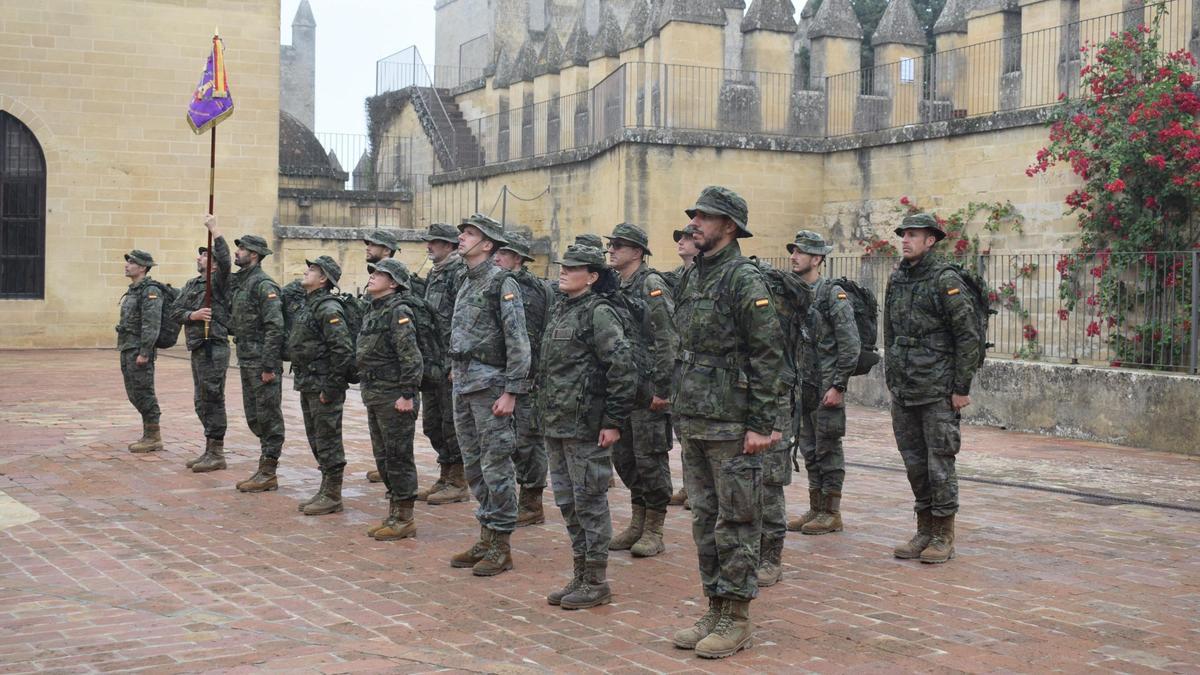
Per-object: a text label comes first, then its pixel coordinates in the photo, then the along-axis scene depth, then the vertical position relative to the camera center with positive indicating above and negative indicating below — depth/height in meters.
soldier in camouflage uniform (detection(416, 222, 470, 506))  9.37 -0.72
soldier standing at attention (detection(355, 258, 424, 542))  8.30 -0.54
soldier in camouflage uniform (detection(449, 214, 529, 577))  7.44 -0.44
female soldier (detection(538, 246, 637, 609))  6.70 -0.54
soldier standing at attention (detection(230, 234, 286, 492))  10.12 -0.39
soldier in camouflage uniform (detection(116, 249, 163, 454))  11.74 -0.39
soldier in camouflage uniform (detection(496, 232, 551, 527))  8.72 -0.75
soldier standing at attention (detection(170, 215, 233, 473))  11.04 -0.55
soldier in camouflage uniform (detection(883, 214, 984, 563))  7.70 -0.37
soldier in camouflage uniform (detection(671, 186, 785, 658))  5.90 -0.46
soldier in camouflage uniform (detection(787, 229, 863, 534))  8.39 -0.33
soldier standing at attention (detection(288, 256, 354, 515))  9.06 -0.47
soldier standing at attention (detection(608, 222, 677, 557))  7.93 -0.81
